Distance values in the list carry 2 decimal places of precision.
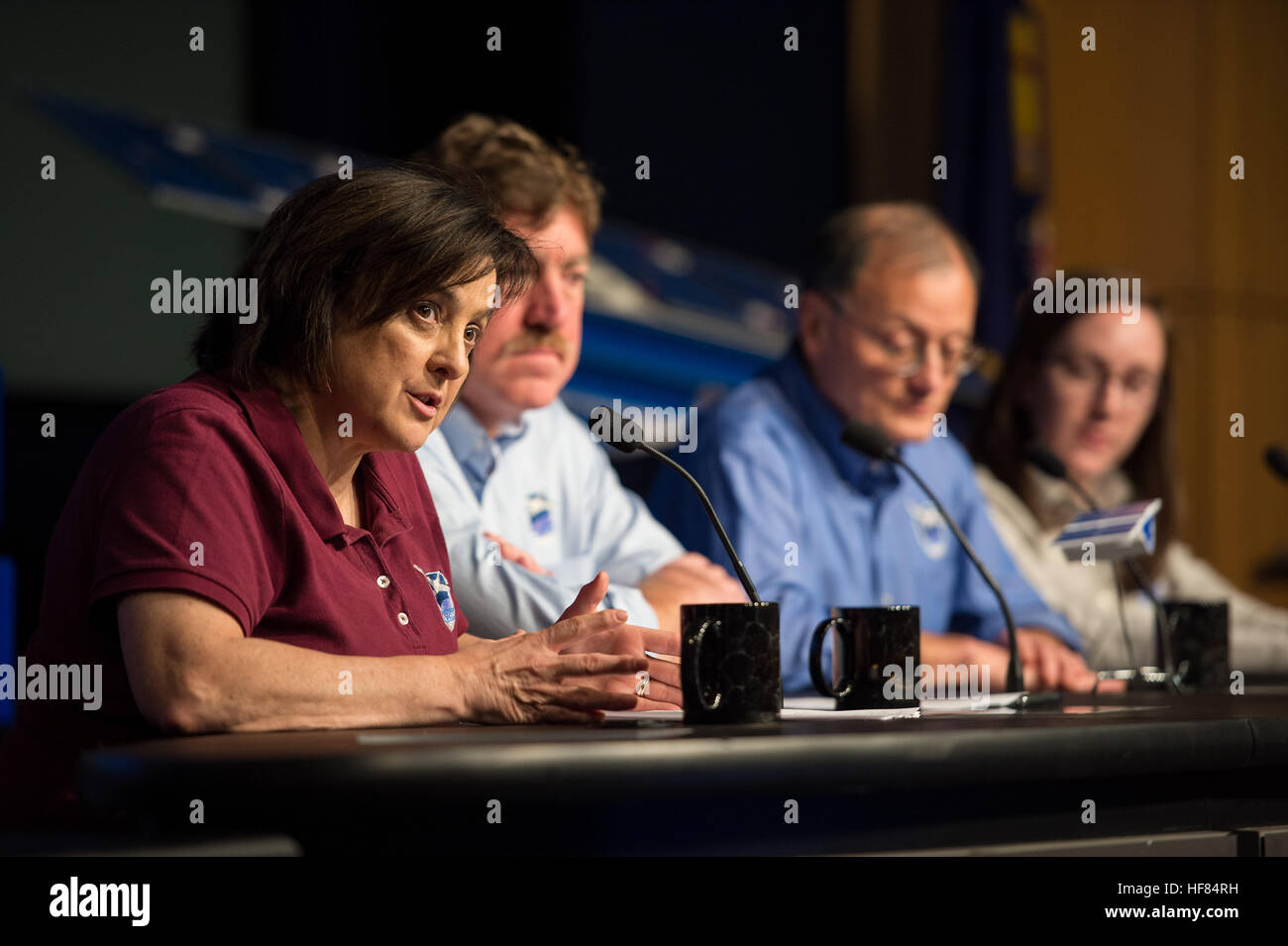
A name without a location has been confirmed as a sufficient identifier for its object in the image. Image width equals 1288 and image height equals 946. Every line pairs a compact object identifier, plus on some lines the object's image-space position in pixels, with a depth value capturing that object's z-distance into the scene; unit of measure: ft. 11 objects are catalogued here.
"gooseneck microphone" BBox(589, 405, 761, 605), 13.74
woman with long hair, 19.15
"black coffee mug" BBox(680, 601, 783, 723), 13.30
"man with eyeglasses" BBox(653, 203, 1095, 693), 16.66
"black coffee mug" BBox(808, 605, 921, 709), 13.91
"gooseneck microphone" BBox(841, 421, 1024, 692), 15.19
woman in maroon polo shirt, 12.84
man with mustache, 14.66
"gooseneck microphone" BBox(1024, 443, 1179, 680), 15.99
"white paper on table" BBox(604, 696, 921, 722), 13.60
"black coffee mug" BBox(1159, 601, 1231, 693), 15.71
